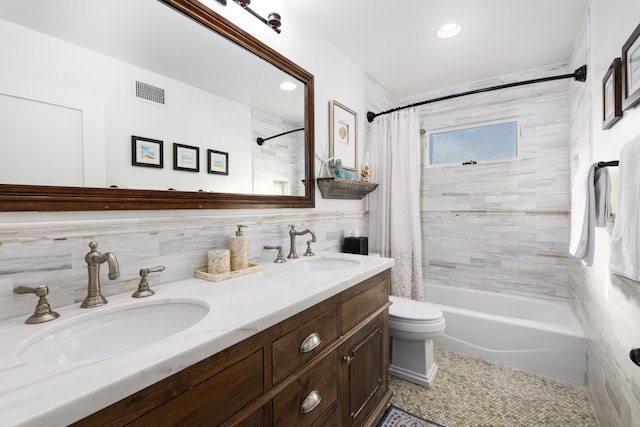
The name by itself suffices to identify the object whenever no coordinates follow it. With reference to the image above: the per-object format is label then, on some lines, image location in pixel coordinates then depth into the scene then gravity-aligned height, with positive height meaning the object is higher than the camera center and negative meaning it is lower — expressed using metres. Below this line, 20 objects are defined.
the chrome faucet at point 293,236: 1.75 -0.15
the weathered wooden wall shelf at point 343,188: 2.02 +0.18
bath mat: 1.57 -1.19
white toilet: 1.85 -0.86
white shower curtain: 2.59 +0.08
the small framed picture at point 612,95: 1.19 +0.51
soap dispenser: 1.36 -0.19
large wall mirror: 0.86 +0.41
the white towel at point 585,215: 1.25 -0.03
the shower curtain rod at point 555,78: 1.88 +0.93
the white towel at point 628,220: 0.88 -0.04
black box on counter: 2.24 -0.28
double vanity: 0.52 -0.36
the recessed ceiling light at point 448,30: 1.96 +1.28
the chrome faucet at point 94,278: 0.91 -0.21
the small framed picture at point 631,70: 1.01 +0.52
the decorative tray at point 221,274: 1.21 -0.27
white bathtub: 1.92 -0.94
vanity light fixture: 1.47 +1.03
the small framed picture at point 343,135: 2.17 +0.62
